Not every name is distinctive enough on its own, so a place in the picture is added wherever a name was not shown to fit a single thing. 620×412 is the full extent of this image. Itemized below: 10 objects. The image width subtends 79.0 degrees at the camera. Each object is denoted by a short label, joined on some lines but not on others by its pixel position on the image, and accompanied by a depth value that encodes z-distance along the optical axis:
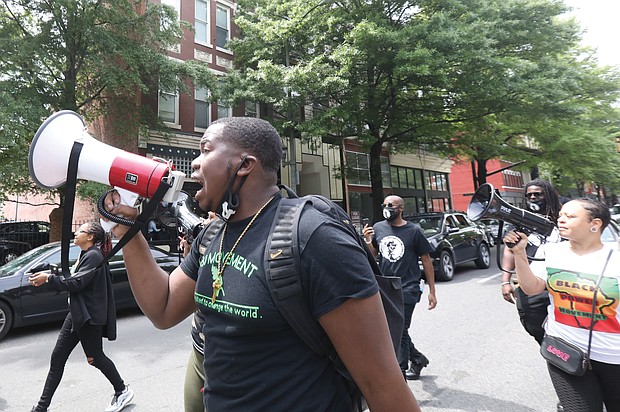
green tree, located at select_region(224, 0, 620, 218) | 11.64
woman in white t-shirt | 2.09
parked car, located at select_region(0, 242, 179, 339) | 5.70
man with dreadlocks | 2.66
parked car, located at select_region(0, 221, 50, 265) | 12.55
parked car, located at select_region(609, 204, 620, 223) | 23.09
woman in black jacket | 3.31
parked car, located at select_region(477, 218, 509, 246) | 15.72
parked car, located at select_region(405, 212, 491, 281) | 9.62
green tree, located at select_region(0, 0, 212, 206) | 9.60
